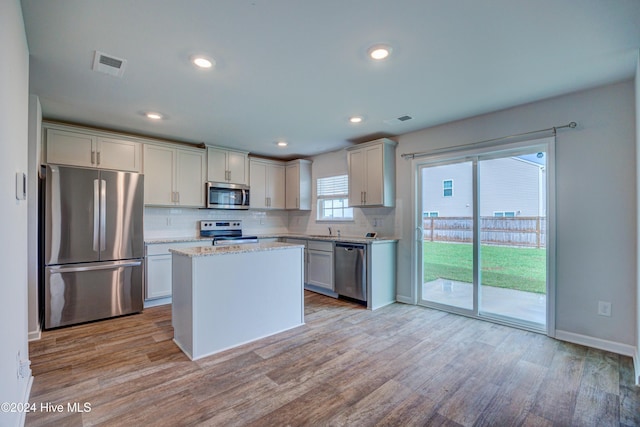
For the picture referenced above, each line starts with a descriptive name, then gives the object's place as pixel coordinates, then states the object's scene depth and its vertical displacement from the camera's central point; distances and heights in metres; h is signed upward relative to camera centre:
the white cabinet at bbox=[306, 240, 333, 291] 4.57 -0.79
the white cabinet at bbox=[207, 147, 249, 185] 4.89 +0.82
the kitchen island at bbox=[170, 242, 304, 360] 2.62 -0.77
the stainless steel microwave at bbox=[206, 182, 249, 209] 4.86 +0.31
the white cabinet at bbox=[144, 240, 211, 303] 4.02 -0.77
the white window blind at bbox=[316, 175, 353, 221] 5.21 +0.27
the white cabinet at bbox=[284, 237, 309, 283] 4.95 -0.75
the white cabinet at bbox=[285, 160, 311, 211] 5.70 +0.54
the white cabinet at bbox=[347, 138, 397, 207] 4.23 +0.58
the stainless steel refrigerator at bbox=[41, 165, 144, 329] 3.25 -0.34
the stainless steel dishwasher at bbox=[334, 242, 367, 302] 4.06 -0.80
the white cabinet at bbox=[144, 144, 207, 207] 4.31 +0.58
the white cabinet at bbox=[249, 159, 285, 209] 5.47 +0.56
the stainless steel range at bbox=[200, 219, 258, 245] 4.95 -0.31
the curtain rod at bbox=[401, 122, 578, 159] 2.94 +0.82
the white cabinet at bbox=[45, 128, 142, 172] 3.59 +0.82
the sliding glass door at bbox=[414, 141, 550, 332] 3.23 -0.25
